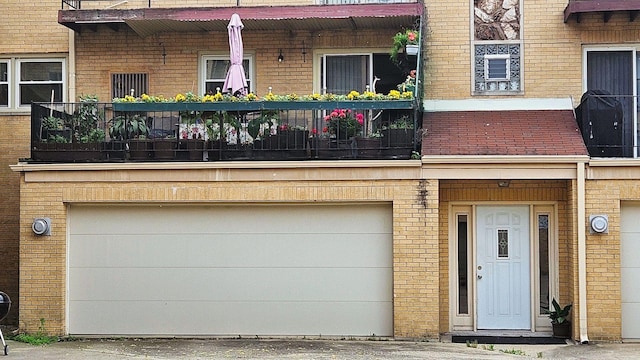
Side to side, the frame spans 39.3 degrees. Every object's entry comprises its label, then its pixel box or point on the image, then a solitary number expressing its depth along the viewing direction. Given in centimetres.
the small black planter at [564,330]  1430
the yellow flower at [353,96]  1415
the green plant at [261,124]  1433
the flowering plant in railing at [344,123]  1420
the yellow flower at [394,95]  1409
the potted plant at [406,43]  1487
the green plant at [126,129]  1451
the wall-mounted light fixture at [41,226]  1434
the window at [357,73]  1628
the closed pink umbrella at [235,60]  1473
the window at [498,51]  1573
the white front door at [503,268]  1510
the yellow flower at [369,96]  1413
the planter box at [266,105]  1398
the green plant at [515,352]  1310
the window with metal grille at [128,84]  1666
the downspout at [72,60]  1667
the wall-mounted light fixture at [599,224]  1370
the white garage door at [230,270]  1429
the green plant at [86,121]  1456
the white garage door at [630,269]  1402
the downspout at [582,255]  1368
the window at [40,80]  1686
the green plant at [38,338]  1396
